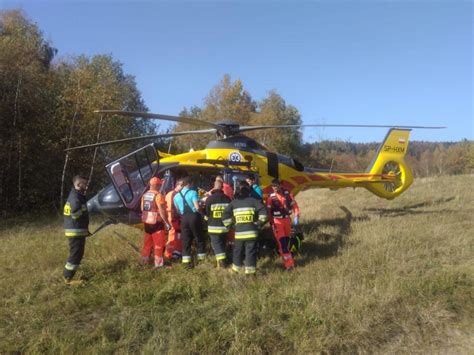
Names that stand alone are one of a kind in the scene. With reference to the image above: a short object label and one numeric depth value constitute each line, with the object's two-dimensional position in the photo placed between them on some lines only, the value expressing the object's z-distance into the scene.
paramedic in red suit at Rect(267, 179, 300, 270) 7.26
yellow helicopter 8.08
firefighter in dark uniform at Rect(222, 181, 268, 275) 6.69
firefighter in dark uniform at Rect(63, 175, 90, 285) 6.71
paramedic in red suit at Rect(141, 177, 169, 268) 7.46
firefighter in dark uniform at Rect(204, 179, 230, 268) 7.27
